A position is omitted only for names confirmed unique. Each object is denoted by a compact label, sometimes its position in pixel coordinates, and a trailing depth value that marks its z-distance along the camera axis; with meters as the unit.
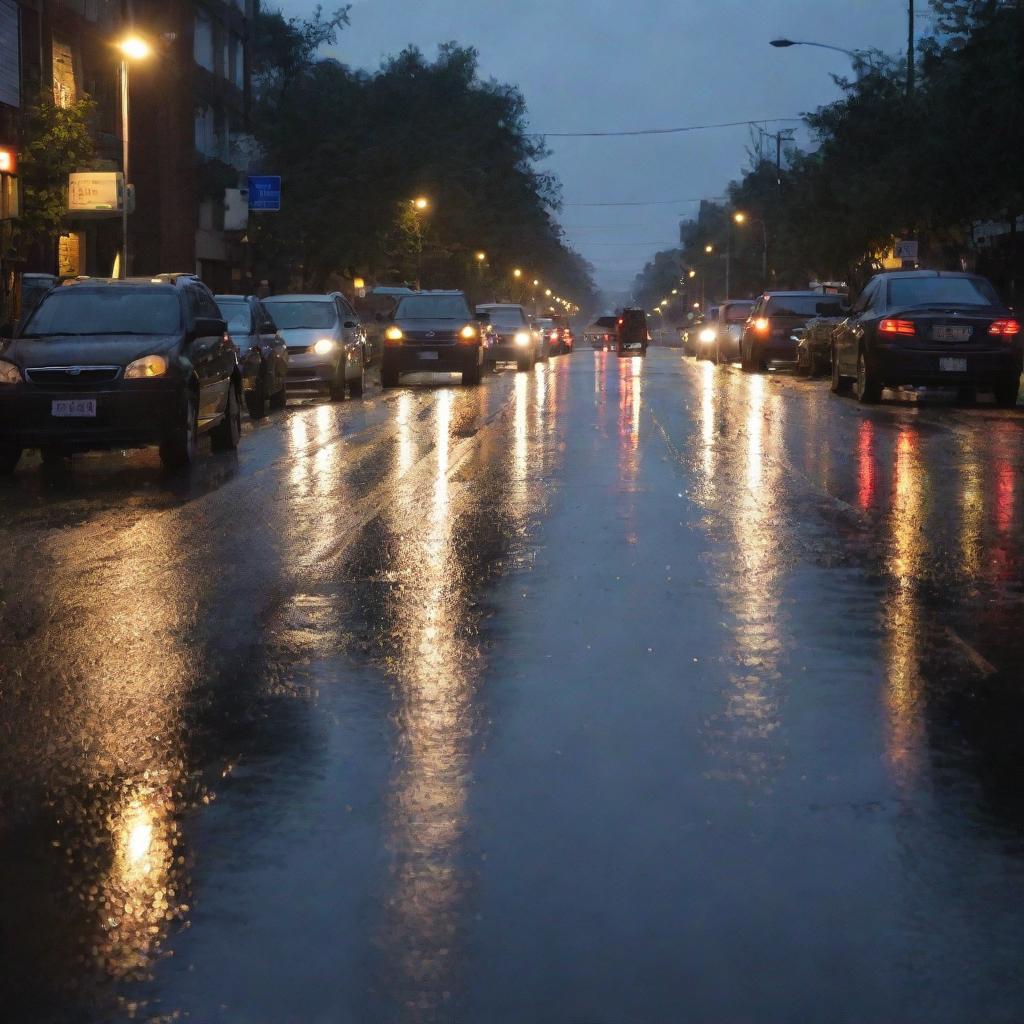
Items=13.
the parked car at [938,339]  25.52
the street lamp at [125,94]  35.22
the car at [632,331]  70.56
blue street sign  48.56
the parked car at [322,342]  29.33
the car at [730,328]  50.56
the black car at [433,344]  34.59
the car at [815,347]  36.16
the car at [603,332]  94.00
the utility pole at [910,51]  43.16
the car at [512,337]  47.28
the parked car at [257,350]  24.78
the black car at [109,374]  16.12
